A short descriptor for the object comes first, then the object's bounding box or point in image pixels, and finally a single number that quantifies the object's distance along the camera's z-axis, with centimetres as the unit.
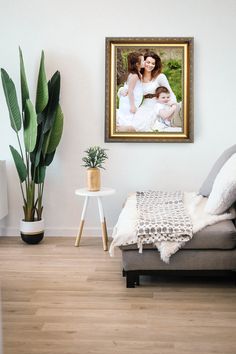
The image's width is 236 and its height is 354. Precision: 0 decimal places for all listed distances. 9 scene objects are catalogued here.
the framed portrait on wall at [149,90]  439
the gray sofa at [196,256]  306
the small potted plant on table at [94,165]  410
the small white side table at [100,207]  404
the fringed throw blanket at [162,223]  303
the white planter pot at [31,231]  424
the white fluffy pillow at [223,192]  307
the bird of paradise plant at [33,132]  413
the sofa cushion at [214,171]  380
